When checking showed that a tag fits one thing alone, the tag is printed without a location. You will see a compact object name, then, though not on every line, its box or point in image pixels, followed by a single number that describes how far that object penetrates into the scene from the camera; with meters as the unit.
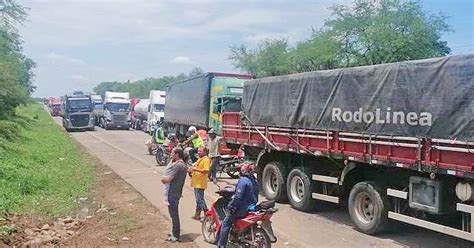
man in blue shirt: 7.24
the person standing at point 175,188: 8.46
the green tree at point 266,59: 69.25
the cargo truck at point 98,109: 48.97
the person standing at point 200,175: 9.52
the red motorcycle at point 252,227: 7.11
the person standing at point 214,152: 14.96
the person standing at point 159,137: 19.64
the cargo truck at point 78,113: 40.50
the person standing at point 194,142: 16.42
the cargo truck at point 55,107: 76.69
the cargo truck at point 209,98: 20.53
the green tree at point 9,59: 27.63
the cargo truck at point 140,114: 43.25
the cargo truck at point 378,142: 7.39
